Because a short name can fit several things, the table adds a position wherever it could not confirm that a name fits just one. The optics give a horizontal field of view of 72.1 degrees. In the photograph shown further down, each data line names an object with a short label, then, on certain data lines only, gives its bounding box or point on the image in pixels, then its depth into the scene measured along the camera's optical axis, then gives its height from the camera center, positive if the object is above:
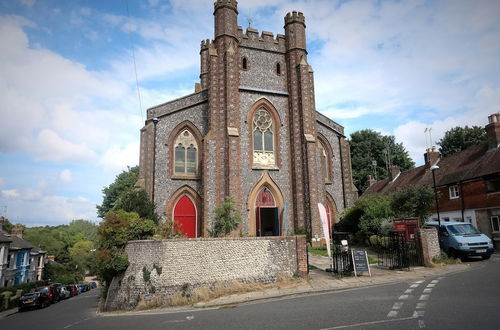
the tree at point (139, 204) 19.72 +1.59
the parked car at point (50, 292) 26.32 -4.51
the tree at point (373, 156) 49.41 +10.06
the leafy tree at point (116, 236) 13.57 -0.17
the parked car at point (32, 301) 23.99 -4.63
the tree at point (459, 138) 42.00 +10.54
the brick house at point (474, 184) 23.45 +2.98
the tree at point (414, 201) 20.89 +1.46
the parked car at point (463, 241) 16.52 -0.80
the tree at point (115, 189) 47.41 +5.99
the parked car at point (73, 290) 36.08 -6.07
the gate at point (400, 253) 15.16 -1.22
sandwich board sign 14.11 -1.40
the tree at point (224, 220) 20.67 +0.58
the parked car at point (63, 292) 31.07 -5.41
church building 23.72 +6.36
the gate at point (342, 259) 14.42 -1.36
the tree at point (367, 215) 21.39 +0.76
